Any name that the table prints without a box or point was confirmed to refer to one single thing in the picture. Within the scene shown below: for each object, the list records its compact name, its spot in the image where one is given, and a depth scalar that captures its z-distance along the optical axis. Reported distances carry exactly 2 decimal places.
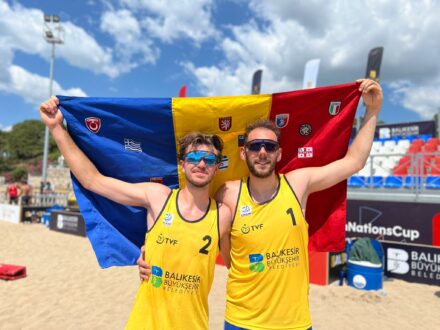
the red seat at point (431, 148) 15.50
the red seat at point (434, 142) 15.83
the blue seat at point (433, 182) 10.30
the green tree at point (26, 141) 66.00
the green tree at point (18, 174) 50.30
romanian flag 2.85
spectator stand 9.68
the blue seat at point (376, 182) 11.27
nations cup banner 8.62
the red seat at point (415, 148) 16.41
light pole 28.00
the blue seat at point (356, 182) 12.18
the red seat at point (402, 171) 13.09
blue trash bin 6.74
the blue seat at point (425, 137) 18.59
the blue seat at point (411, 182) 9.66
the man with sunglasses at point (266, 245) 2.26
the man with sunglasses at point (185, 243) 2.18
